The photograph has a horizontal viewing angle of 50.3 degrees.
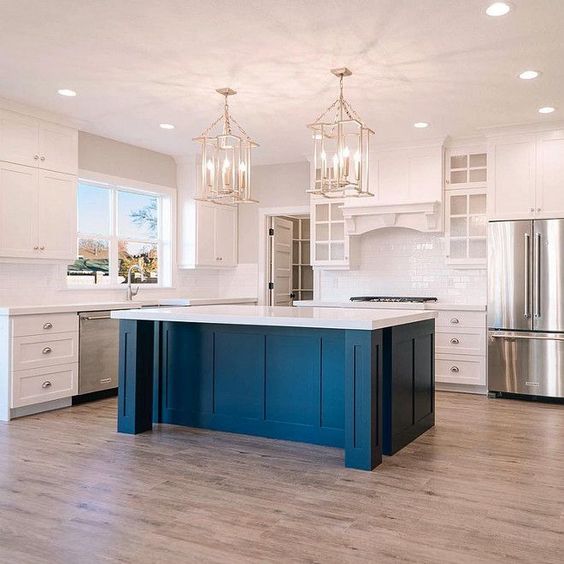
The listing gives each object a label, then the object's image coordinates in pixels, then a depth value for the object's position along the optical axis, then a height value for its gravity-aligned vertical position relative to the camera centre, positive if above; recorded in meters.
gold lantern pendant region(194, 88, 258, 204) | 4.37 +0.82
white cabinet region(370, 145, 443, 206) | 6.35 +1.22
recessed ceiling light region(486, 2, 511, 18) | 3.35 +1.59
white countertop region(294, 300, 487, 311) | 5.97 -0.18
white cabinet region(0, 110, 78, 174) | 5.14 +1.29
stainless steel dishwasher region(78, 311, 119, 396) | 5.43 -0.61
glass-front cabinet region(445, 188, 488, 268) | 6.27 +0.64
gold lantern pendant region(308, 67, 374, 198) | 3.91 +0.82
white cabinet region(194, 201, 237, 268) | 7.47 +0.67
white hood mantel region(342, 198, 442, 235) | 6.37 +0.79
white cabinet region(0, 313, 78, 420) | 4.74 -0.61
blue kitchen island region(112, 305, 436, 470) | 3.54 -0.59
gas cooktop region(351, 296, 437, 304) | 6.44 -0.12
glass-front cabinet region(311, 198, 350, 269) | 6.96 +0.61
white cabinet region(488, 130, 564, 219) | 5.77 +1.11
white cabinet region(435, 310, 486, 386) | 6.00 -0.60
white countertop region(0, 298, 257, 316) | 4.81 -0.18
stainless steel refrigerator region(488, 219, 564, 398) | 5.61 -0.18
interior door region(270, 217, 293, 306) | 8.05 +0.35
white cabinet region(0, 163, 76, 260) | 5.15 +0.66
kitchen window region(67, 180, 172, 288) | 6.37 +0.58
